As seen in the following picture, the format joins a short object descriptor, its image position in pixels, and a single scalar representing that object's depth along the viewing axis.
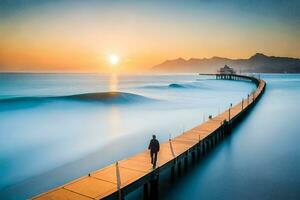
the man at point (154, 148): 9.48
